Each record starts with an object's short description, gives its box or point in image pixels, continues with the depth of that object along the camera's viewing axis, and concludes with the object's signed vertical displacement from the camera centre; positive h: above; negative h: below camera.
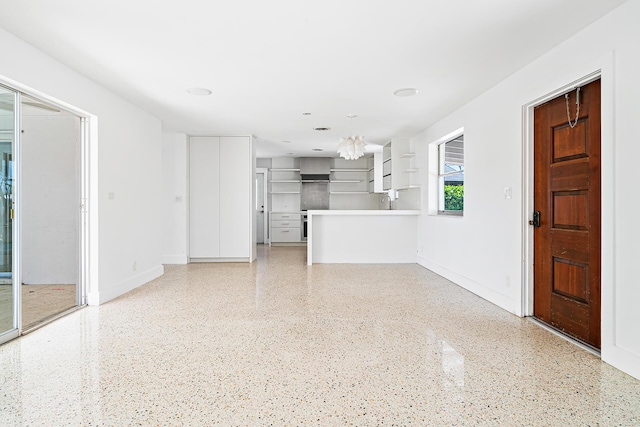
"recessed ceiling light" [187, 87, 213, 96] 4.06 +1.35
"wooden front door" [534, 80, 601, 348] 2.65 -0.04
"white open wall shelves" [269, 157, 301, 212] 10.20 +0.74
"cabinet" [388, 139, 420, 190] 6.92 +0.90
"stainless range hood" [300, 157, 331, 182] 9.97 +1.18
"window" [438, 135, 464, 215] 5.21 +0.51
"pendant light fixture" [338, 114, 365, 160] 5.78 +1.01
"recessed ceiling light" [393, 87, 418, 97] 4.07 +1.34
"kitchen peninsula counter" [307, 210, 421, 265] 6.85 -0.54
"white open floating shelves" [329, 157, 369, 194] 10.13 +0.92
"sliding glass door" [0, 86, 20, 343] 2.95 -0.04
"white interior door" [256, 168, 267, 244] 10.23 +0.26
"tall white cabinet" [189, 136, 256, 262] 6.88 +0.40
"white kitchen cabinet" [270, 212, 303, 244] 10.05 -0.46
